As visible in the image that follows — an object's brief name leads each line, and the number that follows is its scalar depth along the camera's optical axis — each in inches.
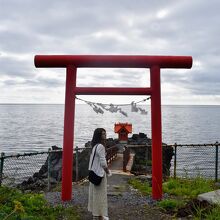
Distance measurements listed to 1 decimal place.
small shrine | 534.7
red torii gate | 221.5
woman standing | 178.1
